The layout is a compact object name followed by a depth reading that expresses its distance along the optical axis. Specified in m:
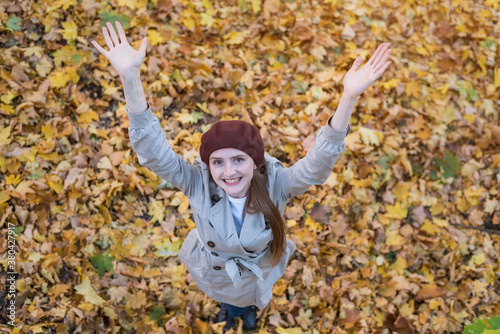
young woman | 1.84
